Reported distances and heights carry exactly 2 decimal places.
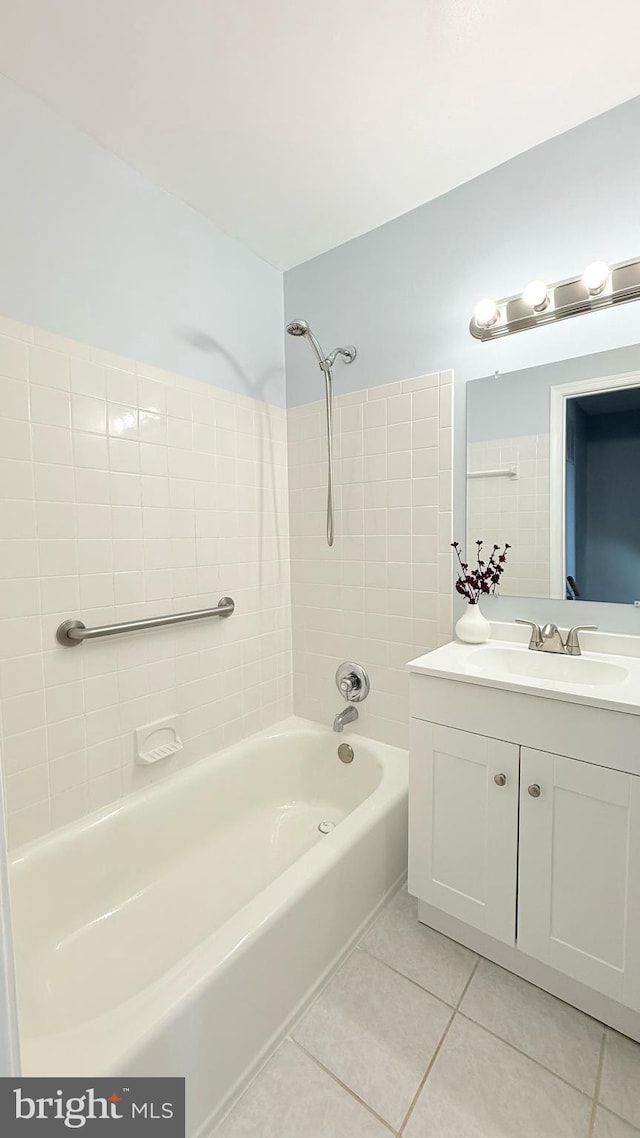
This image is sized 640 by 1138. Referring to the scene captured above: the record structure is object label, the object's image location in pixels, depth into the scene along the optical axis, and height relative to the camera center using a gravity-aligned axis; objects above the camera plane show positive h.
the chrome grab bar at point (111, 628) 1.39 -0.27
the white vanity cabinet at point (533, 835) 1.10 -0.78
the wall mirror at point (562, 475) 1.42 +0.19
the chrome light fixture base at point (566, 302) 1.33 +0.69
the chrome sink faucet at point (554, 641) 1.48 -0.34
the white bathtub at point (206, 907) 0.94 -1.03
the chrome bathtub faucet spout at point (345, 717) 1.97 -0.75
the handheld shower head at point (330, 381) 1.86 +0.63
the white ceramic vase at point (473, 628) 1.60 -0.31
